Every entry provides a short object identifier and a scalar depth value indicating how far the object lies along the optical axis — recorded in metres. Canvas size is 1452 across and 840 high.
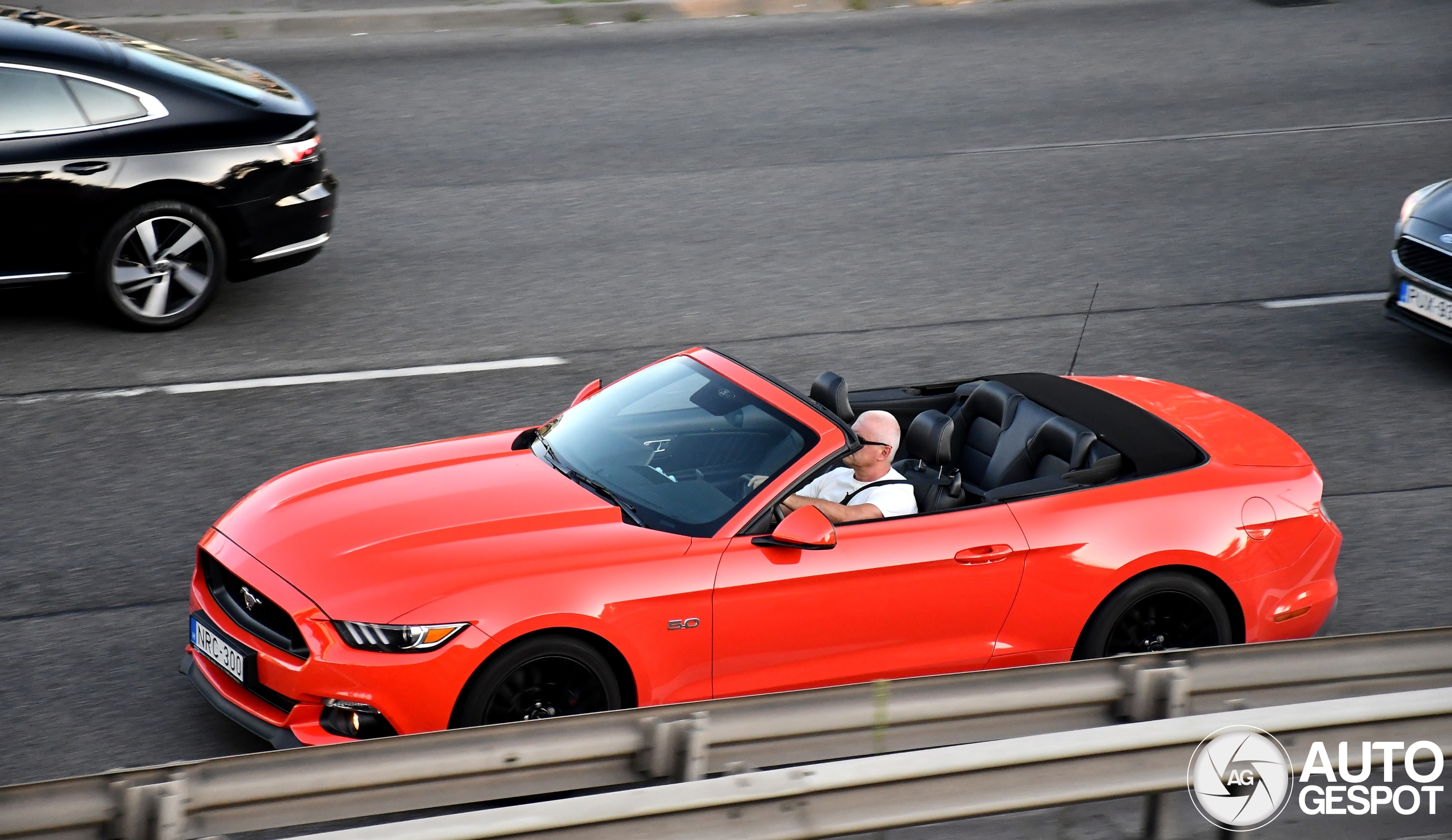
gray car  19.11
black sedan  18.06
